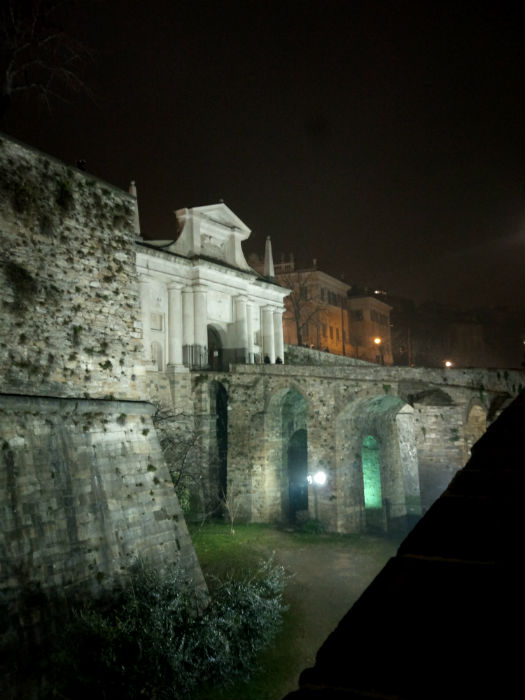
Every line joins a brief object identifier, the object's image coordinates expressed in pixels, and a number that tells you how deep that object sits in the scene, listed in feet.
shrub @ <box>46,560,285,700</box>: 28.81
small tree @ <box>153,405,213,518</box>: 71.05
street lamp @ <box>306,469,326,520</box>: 76.84
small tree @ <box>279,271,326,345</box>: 179.11
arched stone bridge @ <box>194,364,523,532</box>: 69.36
